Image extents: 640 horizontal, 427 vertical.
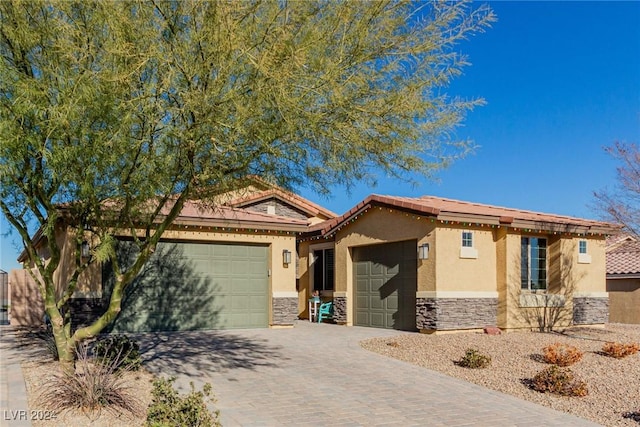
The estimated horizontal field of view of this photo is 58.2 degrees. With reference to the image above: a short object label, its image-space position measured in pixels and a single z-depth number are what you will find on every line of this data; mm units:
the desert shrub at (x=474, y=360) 10461
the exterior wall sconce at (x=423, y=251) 14984
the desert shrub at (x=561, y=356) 10484
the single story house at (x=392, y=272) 14914
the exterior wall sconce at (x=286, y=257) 16750
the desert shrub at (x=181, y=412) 5895
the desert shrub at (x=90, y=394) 6879
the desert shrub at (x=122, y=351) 9133
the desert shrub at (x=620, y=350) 11359
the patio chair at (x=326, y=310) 18953
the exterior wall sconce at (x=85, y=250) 13492
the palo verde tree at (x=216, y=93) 6766
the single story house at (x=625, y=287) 21844
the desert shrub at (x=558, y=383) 8625
